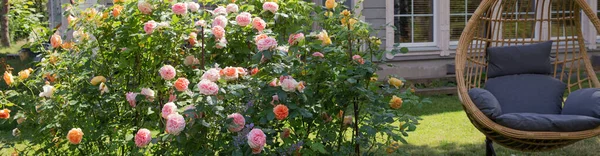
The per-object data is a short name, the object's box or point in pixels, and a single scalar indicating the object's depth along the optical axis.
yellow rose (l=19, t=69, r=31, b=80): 3.21
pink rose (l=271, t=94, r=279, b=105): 2.75
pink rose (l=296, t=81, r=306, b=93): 2.69
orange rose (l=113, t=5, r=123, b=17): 2.97
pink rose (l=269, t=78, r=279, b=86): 2.74
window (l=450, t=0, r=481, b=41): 9.30
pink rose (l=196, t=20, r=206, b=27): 2.86
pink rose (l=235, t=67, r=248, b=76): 2.75
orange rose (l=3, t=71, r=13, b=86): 3.21
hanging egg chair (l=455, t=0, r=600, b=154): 3.88
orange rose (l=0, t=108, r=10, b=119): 3.13
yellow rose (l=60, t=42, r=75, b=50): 3.22
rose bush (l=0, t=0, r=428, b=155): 2.69
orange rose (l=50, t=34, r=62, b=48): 3.19
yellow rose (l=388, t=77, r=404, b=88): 2.98
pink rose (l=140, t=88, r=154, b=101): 2.89
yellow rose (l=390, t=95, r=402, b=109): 2.91
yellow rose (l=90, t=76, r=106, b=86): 2.97
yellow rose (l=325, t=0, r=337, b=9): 3.09
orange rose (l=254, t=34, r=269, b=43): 2.77
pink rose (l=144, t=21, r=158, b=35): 2.80
